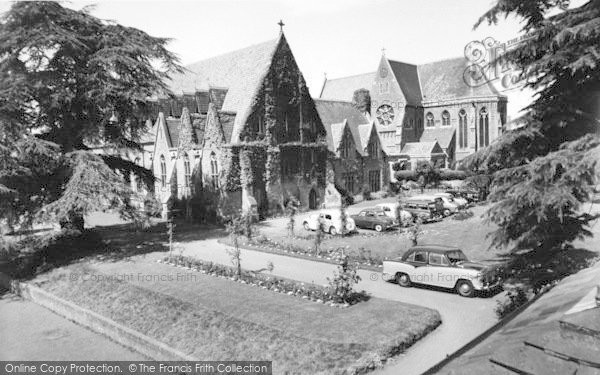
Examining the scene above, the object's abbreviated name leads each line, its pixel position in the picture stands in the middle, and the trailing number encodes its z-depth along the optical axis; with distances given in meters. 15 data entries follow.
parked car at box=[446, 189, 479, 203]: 38.97
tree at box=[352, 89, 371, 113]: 52.52
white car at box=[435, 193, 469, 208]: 34.81
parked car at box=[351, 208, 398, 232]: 28.69
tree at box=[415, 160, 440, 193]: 49.09
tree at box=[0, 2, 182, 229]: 23.17
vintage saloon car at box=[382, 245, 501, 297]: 16.45
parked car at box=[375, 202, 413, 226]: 28.46
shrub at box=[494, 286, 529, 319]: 13.30
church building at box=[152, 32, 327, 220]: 34.59
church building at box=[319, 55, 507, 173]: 55.91
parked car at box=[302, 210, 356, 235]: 28.27
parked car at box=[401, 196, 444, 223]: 31.45
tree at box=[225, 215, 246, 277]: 19.67
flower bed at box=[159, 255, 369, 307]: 16.14
